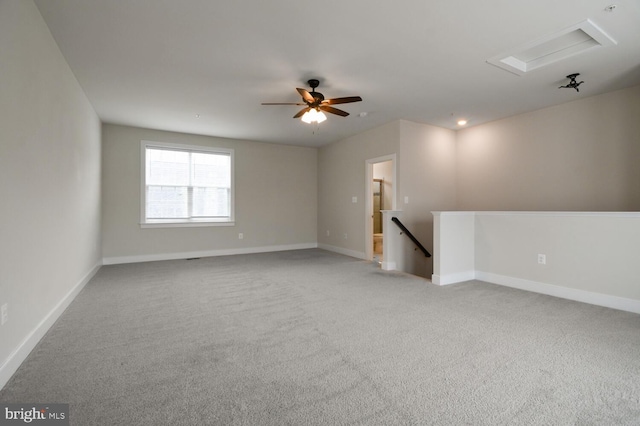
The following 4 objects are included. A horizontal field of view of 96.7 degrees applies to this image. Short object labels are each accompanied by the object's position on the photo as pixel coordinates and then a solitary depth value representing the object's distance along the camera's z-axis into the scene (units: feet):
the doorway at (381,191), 29.22
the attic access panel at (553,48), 8.48
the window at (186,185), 19.06
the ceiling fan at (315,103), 11.20
